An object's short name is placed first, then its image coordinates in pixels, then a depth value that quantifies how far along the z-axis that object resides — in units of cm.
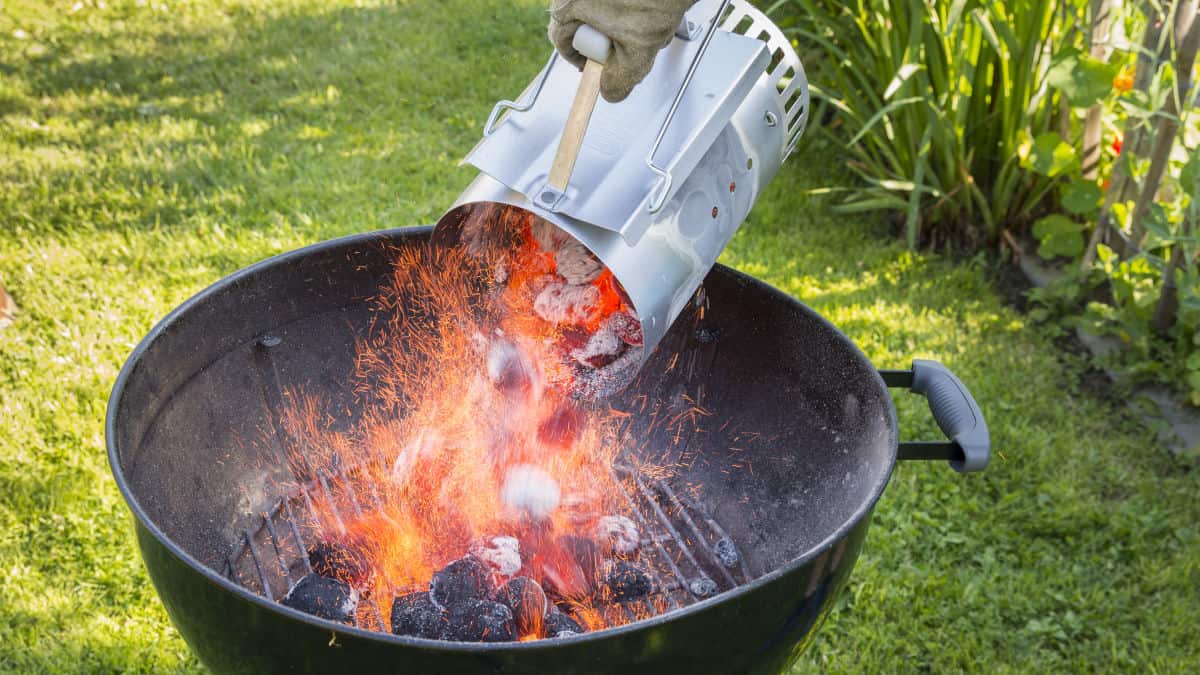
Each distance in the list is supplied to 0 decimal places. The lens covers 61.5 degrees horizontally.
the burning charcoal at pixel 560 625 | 157
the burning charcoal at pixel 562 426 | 194
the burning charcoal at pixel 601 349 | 155
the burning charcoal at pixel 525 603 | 159
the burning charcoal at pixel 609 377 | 154
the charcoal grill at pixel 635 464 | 122
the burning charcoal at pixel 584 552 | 181
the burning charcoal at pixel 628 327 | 153
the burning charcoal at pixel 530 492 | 188
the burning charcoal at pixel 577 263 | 149
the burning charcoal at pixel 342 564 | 174
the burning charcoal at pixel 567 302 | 153
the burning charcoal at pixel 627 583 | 173
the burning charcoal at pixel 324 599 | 155
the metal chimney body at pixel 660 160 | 129
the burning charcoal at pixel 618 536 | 183
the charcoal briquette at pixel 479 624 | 146
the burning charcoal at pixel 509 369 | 176
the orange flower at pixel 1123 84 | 296
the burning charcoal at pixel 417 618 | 147
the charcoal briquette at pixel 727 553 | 183
